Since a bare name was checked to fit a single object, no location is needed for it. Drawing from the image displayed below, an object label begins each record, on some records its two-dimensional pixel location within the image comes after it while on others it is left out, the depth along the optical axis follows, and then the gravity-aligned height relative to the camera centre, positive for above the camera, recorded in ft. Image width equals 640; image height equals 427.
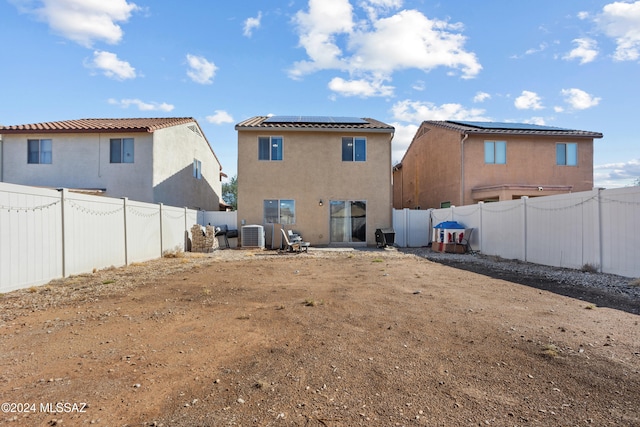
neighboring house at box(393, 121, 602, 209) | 60.59 +9.37
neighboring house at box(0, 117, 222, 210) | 54.29 +9.00
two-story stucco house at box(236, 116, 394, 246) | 55.52 +5.44
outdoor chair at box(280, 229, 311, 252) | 48.47 -4.83
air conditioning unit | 52.65 -3.66
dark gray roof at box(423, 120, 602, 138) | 60.70 +14.54
